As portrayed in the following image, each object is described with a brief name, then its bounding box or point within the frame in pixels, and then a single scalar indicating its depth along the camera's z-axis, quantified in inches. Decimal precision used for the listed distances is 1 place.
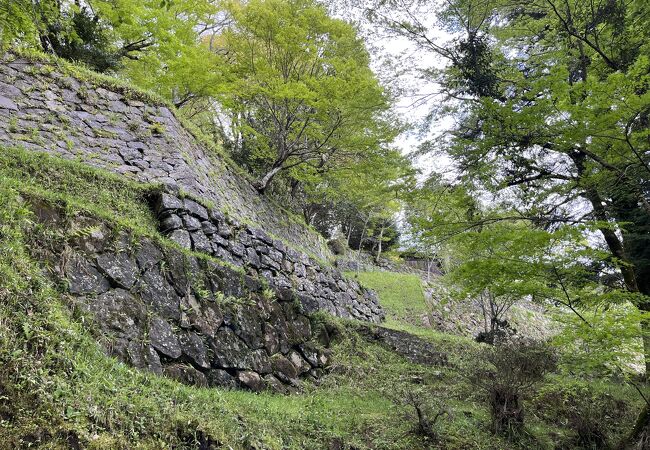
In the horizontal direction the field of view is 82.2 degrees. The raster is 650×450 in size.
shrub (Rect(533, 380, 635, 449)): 214.5
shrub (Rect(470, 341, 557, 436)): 222.8
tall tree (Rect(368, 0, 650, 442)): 195.8
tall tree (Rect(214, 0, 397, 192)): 430.9
